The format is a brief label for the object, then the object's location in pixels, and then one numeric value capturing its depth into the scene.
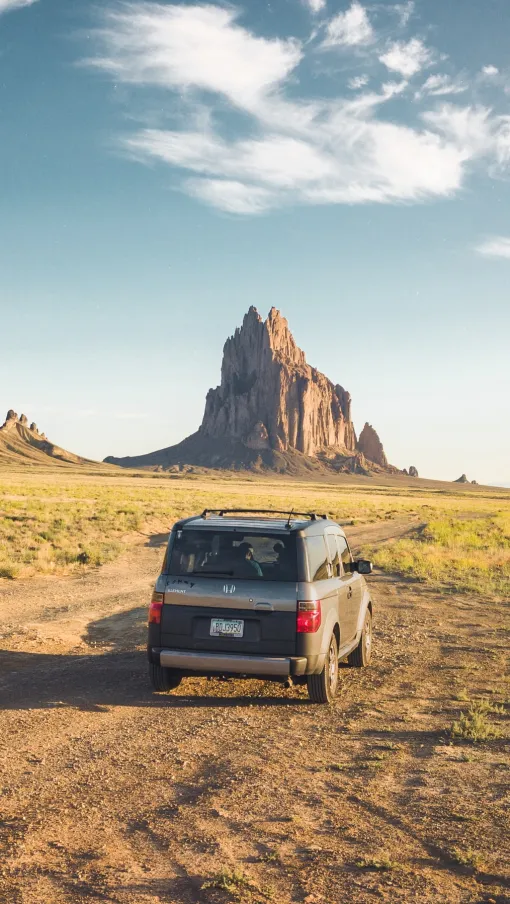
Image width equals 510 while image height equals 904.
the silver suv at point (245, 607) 7.61
